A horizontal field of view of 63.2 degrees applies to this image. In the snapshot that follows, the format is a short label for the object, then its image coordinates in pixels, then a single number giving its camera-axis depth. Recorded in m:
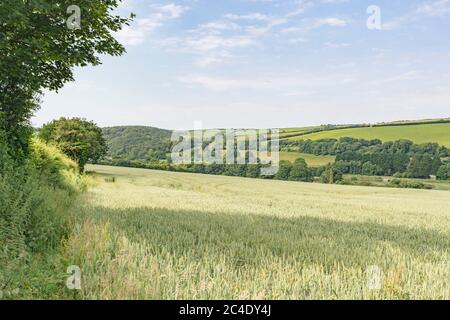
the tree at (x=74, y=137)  49.59
